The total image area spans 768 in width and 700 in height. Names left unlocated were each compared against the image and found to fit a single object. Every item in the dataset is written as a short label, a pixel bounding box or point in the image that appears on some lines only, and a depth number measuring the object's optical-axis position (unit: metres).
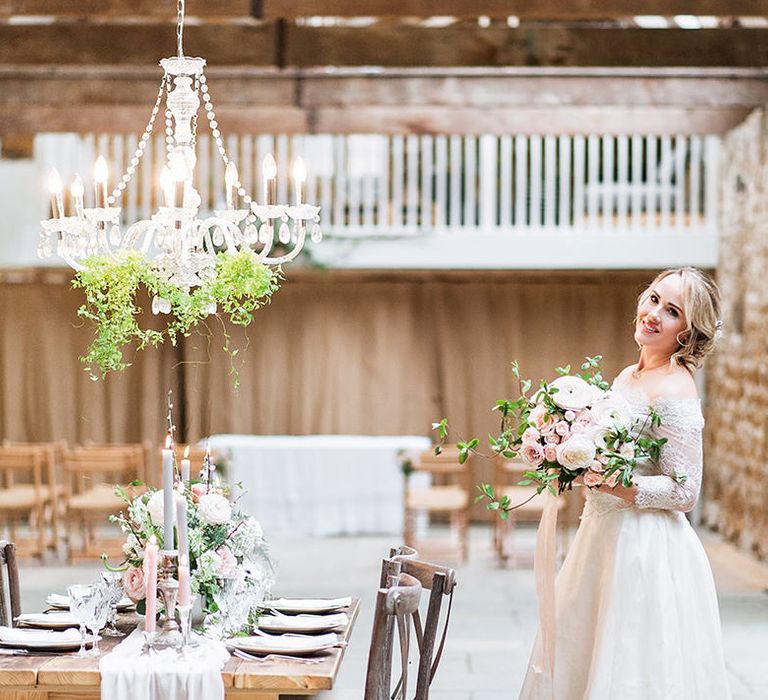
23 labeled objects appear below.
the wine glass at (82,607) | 5.92
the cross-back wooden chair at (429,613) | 5.99
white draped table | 19.24
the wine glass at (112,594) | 6.19
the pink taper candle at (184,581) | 5.67
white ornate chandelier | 6.62
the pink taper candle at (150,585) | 5.68
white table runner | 5.51
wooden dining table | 5.54
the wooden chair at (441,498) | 16.97
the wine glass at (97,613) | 5.96
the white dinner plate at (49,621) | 6.44
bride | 6.73
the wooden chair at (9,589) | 7.09
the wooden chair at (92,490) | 16.85
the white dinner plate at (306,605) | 6.70
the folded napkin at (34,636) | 6.00
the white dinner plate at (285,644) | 5.86
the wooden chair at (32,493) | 17.13
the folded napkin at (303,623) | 6.28
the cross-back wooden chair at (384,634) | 5.52
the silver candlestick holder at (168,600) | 5.76
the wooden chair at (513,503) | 16.97
